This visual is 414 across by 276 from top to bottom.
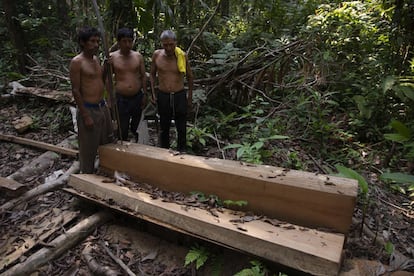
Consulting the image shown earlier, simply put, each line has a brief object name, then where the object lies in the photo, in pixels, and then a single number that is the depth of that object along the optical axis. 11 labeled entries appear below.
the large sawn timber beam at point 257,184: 2.82
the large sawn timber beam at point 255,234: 2.43
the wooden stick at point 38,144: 5.45
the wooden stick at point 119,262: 2.98
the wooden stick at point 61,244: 3.03
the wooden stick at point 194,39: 6.74
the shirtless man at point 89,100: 3.80
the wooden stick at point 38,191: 4.06
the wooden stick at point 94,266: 3.01
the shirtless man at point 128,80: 4.52
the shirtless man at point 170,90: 4.70
